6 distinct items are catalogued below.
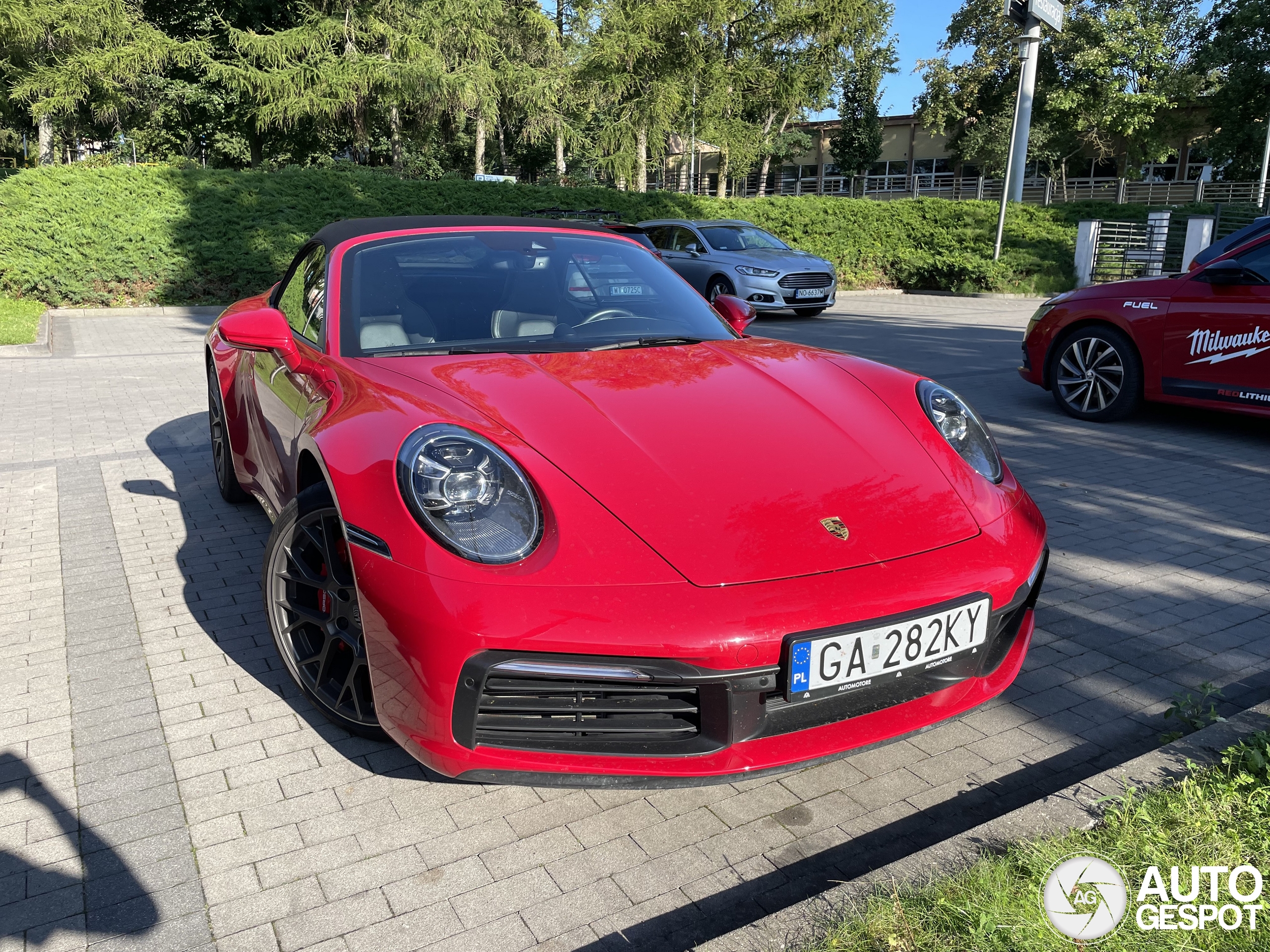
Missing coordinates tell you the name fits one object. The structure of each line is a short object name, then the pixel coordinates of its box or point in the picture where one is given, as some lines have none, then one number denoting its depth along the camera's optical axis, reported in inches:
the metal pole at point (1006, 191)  763.4
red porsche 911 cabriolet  82.5
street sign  729.0
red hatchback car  243.9
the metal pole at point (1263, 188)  1097.4
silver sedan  581.0
